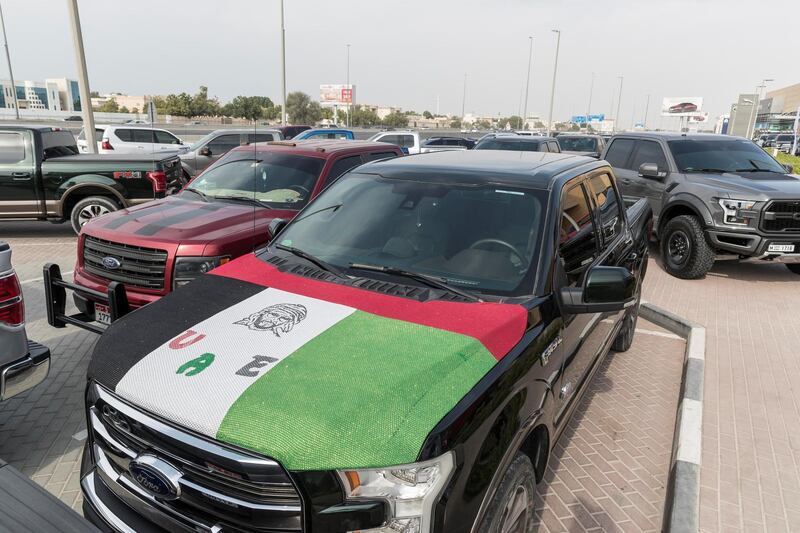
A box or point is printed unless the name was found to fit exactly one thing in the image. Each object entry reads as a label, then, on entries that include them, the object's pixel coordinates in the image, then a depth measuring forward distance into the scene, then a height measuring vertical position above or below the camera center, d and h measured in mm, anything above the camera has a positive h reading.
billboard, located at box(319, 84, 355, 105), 77769 +1901
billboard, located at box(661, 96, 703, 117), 80000 +1601
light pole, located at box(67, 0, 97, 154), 12180 +456
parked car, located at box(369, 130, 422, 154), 19378 -1011
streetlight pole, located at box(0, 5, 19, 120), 37834 +2756
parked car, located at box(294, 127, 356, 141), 18816 -895
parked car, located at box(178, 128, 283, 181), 14938 -1202
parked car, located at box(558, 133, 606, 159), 20344 -1058
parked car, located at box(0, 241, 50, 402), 3000 -1355
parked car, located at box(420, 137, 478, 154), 22188 -1288
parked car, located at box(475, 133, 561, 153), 14398 -804
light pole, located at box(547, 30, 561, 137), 43944 +1624
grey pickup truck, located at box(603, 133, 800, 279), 7555 -1134
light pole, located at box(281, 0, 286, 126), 13814 +1523
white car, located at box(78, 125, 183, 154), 17172 -1252
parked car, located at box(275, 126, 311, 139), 20023 -908
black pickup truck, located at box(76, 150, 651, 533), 1757 -975
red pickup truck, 4539 -1056
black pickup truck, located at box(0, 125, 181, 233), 9133 -1310
